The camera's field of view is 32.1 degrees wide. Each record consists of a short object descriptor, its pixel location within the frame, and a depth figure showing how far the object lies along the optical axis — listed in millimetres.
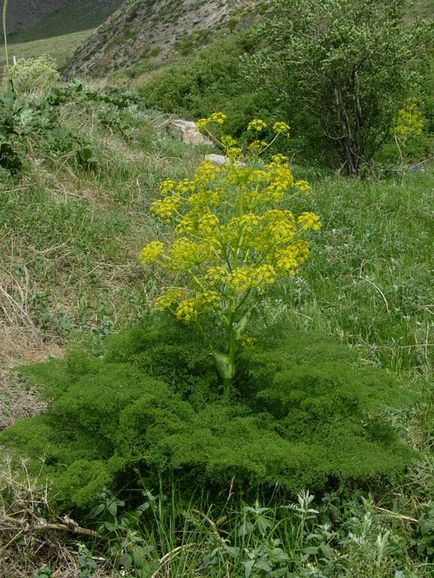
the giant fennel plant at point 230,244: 3209
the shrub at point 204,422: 2836
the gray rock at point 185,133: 11086
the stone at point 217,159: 9016
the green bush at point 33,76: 8725
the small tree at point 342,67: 8398
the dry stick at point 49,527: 2792
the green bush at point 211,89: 12266
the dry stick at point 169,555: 2703
